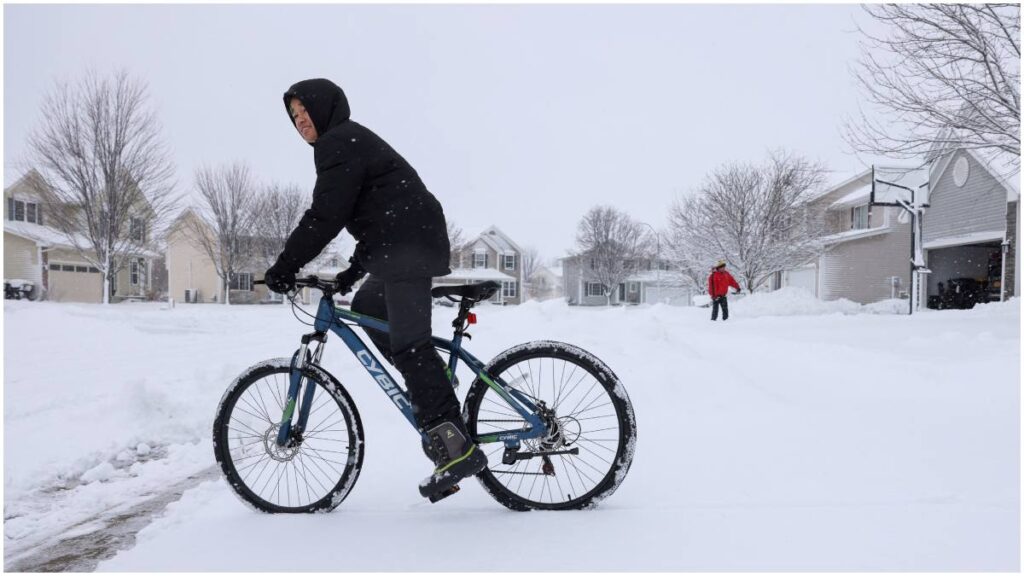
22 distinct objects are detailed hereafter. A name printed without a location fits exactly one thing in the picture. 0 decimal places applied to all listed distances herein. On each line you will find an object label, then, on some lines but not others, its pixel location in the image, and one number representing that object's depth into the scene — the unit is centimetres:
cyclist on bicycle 265
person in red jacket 1641
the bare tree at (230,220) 3353
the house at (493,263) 5091
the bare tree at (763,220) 2877
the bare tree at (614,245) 5734
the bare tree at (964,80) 1038
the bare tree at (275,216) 3488
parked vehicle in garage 2441
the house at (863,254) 2925
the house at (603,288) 5878
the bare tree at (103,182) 2333
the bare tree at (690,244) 3148
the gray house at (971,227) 1959
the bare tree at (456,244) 4728
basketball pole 1856
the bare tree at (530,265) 9188
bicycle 285
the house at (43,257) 3062
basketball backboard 2121
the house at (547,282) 9744
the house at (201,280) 4253
